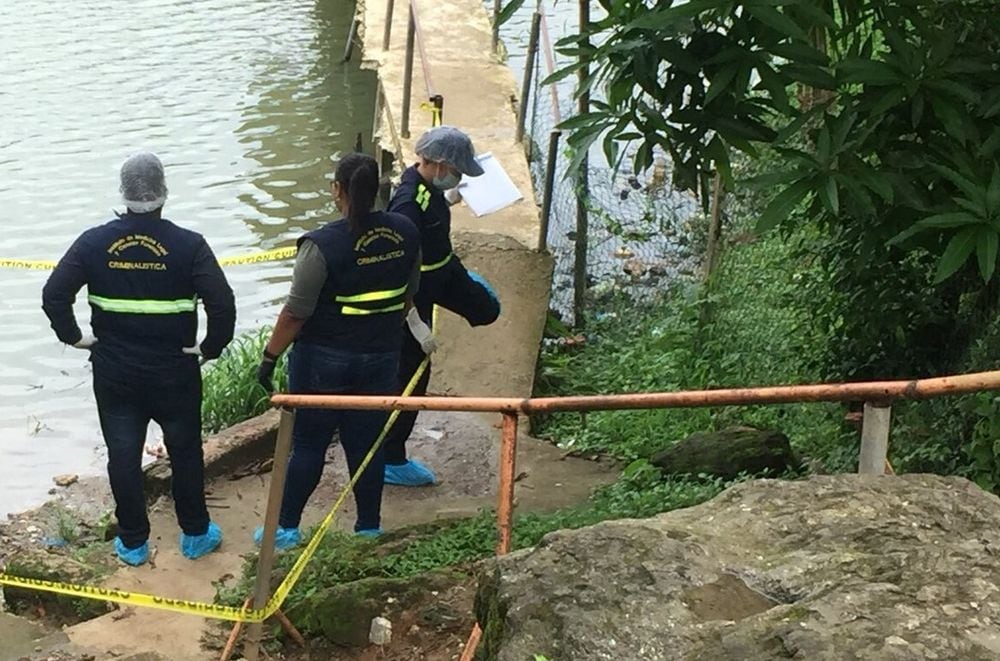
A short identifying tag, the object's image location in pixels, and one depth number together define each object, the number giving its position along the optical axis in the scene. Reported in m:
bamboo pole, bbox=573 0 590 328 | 9.19
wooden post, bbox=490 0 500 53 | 12.30
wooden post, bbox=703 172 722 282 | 8.11
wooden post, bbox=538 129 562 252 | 8.66
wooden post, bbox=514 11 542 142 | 9.61
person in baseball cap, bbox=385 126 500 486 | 5.85
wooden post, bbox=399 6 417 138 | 10.44
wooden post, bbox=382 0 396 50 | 12.48
